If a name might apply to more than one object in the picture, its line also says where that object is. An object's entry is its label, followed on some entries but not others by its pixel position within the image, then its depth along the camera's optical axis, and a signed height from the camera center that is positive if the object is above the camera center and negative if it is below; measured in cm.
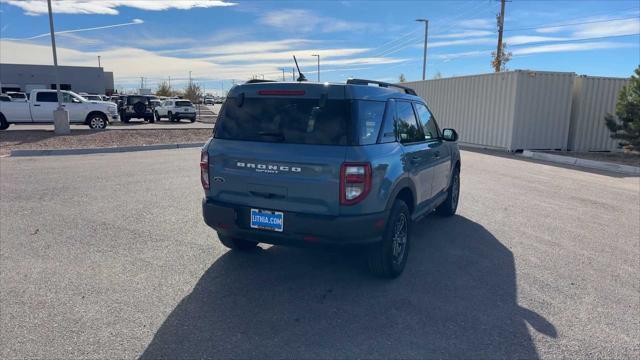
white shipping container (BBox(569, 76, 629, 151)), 1733 -26
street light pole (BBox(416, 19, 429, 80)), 3420 +463
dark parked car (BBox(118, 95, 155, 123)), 2908 -63
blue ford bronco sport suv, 378 -61
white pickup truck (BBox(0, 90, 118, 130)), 1980 -60
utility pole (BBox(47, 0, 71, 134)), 1775 -66
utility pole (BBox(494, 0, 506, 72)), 2819 +443
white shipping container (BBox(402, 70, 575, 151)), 1675 -27
